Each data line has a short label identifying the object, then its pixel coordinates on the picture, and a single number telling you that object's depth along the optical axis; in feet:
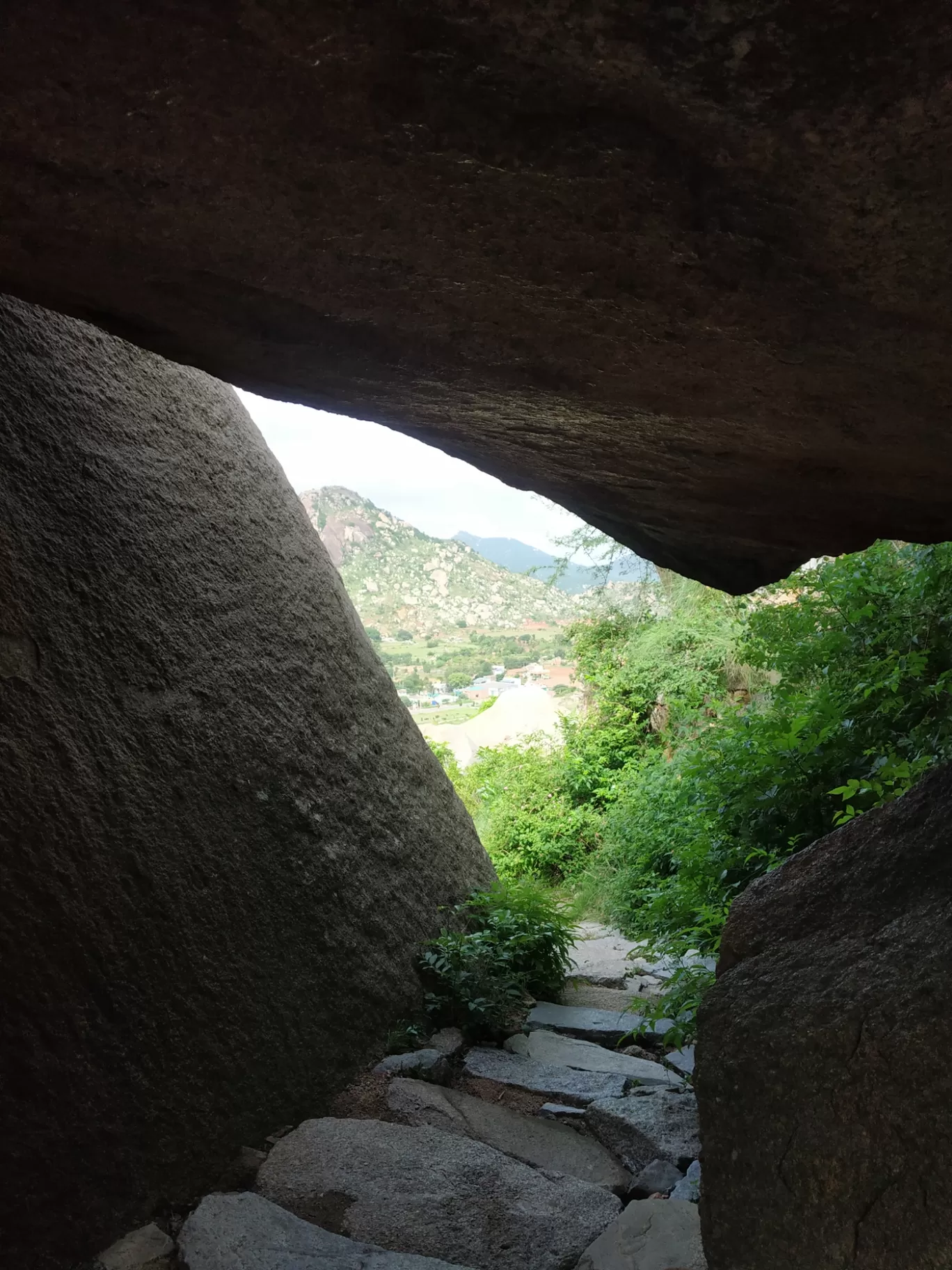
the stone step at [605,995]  17.04
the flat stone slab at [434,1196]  9.43
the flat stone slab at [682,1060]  13.69
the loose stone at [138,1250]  9.05
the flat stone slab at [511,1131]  11.35
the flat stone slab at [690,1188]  9.95
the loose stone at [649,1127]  11.21
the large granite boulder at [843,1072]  5.52
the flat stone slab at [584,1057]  13.56
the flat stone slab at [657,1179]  10.52
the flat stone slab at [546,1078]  13.00
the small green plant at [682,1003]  12.05
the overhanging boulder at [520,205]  4.09
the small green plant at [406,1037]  13.73
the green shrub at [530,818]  32.94
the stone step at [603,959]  18.40
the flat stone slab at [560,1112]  12.47
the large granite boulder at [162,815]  9.45
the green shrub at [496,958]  14.97
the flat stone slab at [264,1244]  8.66
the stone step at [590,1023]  15.30
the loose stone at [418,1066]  13.20
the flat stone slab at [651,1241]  8.31
